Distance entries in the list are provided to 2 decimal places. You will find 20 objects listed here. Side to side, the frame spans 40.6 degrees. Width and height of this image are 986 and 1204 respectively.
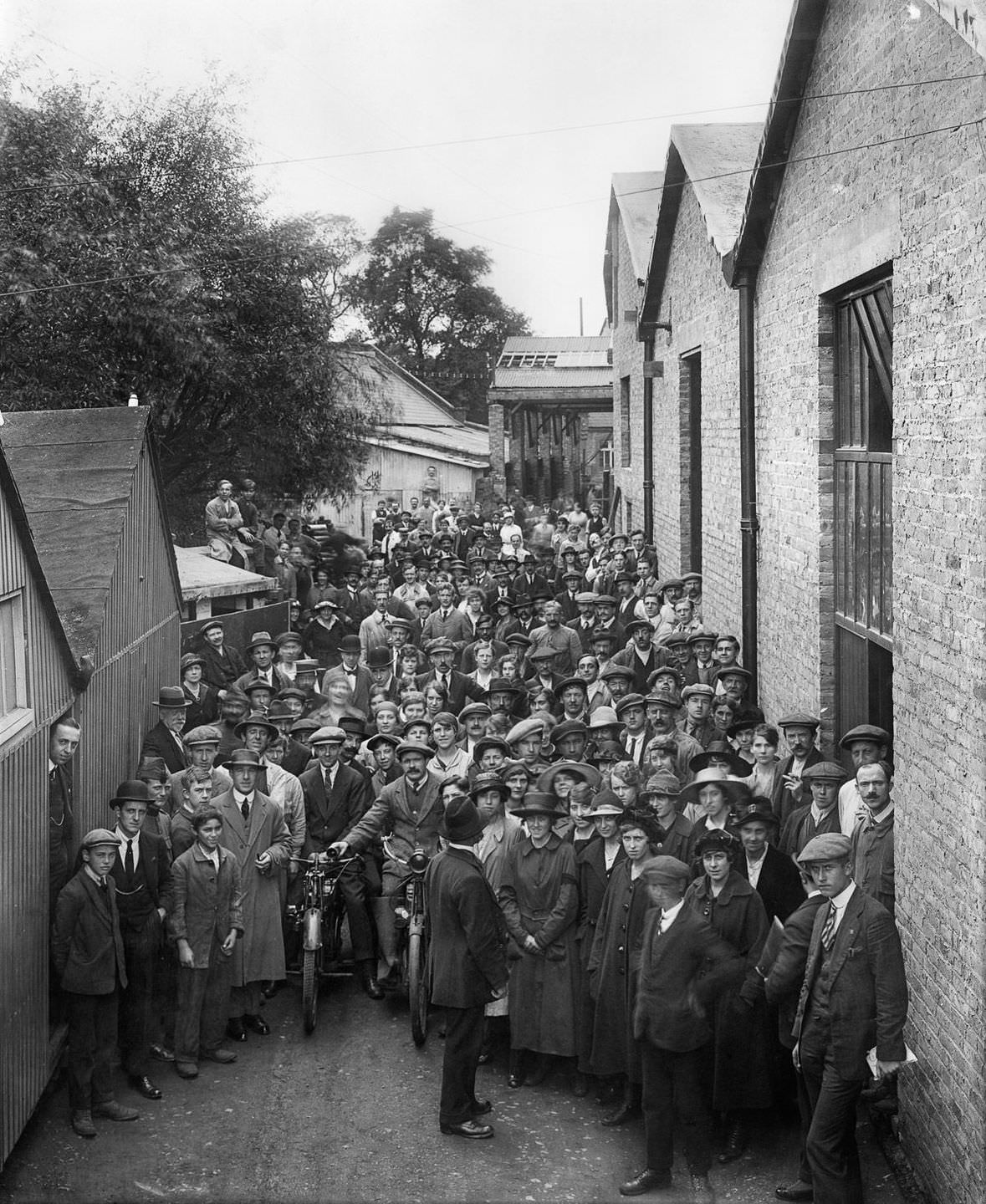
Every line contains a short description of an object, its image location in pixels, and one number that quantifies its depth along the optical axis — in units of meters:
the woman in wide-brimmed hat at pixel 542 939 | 7.69
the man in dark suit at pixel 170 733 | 10.44
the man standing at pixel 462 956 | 7.00
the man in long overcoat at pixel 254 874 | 8.49
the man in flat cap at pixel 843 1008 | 5.90
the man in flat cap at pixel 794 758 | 8.42
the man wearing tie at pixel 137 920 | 7.67
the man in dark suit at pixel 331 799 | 9.16
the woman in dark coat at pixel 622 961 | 7.19
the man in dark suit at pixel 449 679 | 12.17
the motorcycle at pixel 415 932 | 8.12
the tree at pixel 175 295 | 19.36
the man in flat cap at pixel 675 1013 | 6.56
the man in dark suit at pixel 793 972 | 6.23
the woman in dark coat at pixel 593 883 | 7.64
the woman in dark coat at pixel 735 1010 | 6.82
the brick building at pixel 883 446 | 5.96
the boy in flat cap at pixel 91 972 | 7.18
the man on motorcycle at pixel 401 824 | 8.80
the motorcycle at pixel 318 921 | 8.33
